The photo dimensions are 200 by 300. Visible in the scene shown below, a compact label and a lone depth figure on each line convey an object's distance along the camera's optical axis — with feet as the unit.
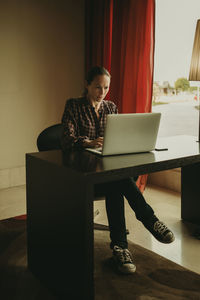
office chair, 7.66
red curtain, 10.05
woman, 6.15
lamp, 7.45
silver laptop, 5.47
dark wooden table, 4.75
